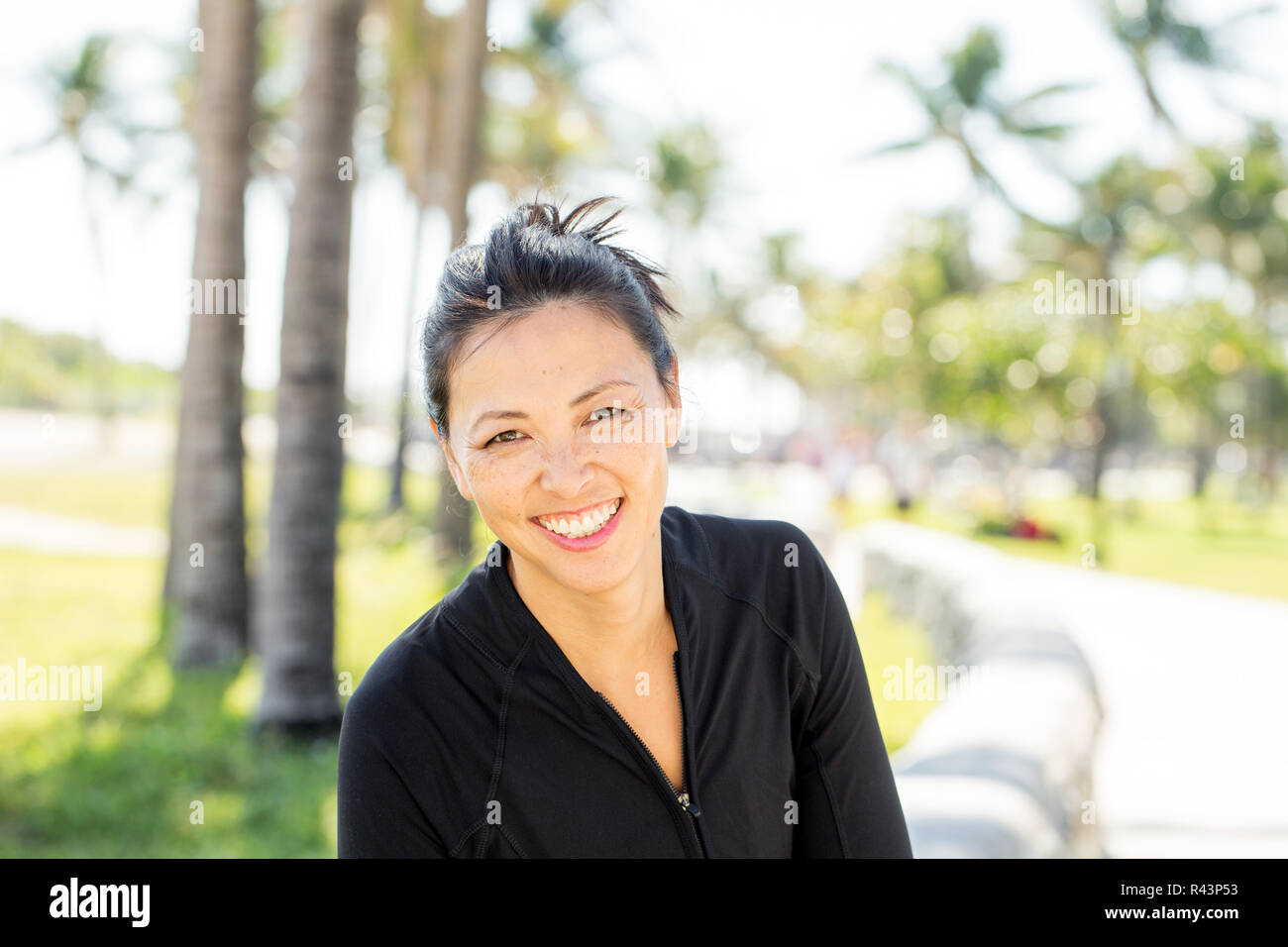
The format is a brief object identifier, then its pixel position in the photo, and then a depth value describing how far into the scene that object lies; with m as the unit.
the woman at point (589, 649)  1.96
